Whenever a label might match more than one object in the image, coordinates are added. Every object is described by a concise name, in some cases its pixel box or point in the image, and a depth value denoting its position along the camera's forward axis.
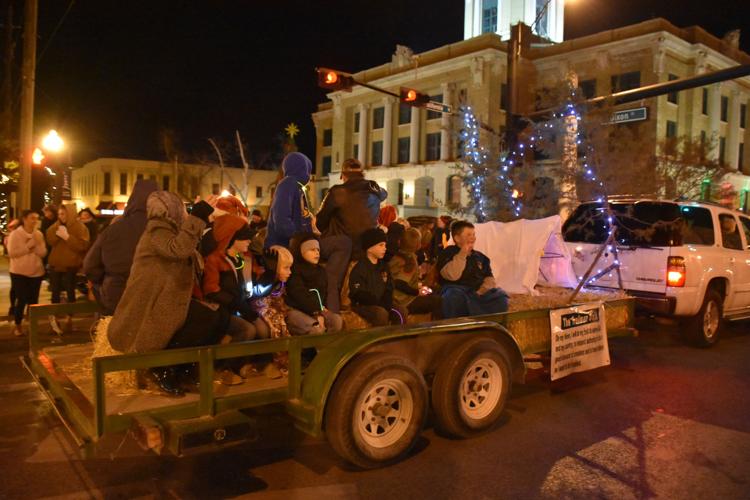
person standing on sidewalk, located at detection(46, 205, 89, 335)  9.84
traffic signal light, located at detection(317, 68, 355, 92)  15.95
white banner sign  6.18
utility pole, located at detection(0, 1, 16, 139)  17.62
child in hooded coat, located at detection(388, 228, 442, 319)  6.45
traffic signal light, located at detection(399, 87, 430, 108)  16.71
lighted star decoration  43.28
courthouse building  40.66
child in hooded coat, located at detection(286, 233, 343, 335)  5.21
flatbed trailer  3.73
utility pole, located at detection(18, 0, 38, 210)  13.11
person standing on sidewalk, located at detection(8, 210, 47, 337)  9.06
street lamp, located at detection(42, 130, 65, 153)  14.71
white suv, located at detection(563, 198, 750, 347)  8.39
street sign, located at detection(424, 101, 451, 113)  16.14
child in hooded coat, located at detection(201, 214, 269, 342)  4.82
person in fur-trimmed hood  4.23
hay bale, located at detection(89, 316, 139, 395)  4.34
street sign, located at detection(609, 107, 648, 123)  12.93
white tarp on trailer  7.88
